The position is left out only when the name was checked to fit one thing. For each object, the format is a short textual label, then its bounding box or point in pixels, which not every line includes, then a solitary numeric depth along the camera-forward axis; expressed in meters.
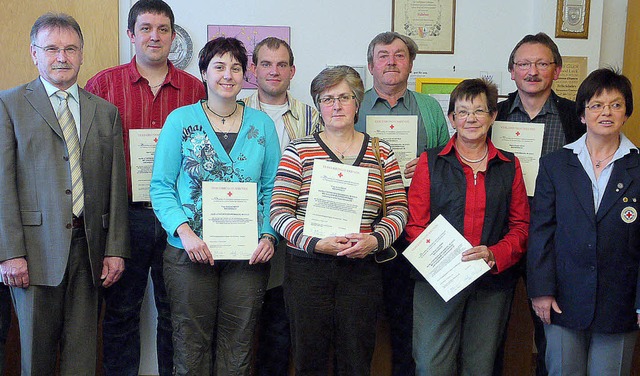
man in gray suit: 2.43
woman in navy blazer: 2.33
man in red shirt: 2.92
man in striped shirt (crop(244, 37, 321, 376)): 2.99
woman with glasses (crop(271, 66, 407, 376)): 2.42
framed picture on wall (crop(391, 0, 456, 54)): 3.79
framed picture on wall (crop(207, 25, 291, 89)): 3.67
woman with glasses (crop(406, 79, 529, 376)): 2.51
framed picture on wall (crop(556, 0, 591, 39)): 3.79
